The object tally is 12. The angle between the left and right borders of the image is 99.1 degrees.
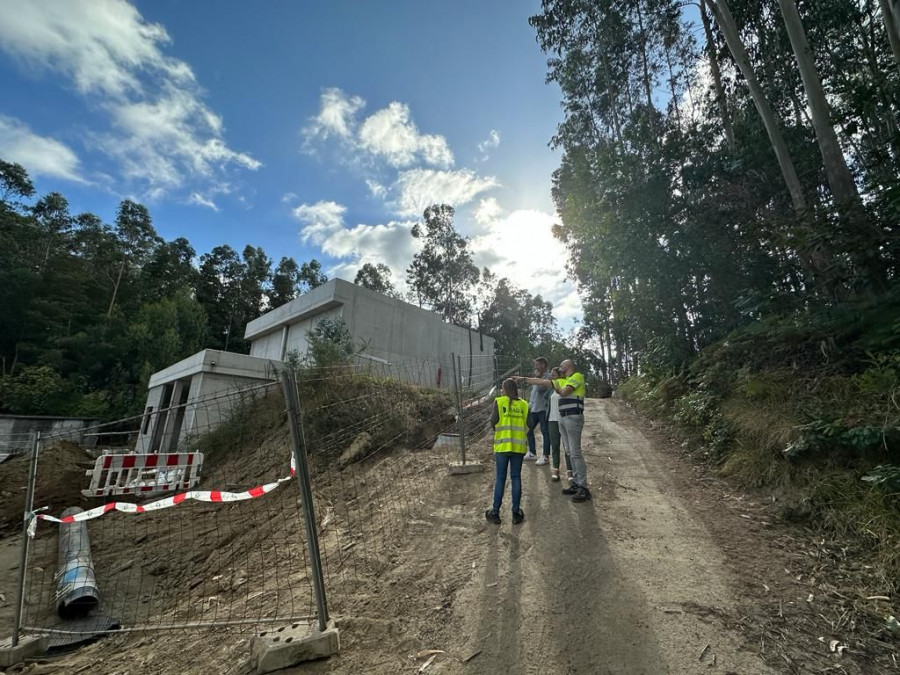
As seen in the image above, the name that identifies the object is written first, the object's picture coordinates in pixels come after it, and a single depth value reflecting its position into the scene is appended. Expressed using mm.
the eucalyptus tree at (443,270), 39000
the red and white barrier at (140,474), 8406
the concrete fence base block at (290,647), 2408
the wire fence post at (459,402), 6316
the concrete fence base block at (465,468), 6203
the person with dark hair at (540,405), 5956
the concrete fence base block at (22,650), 3363
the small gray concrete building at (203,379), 13758
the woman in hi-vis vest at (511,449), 4242
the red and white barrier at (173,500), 3236
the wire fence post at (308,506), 2576
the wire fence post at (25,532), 3439
